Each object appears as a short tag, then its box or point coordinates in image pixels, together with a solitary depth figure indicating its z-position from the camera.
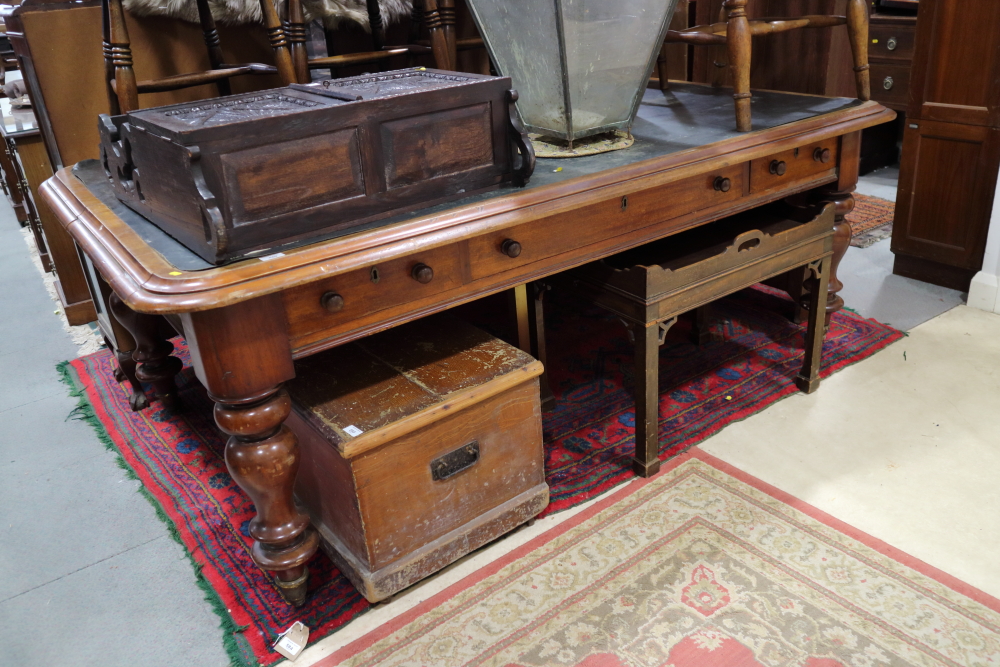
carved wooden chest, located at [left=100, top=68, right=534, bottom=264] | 1.32
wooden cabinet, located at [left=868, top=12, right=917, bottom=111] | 4.03
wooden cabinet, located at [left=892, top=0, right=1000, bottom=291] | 2.65
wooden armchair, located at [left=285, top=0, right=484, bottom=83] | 2.11
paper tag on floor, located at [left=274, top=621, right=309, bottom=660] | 1.55
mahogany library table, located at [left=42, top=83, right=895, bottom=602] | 1.34
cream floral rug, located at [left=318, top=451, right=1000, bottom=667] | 1.50
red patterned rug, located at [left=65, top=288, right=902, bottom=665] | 1.72
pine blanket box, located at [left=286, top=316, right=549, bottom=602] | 1.57
